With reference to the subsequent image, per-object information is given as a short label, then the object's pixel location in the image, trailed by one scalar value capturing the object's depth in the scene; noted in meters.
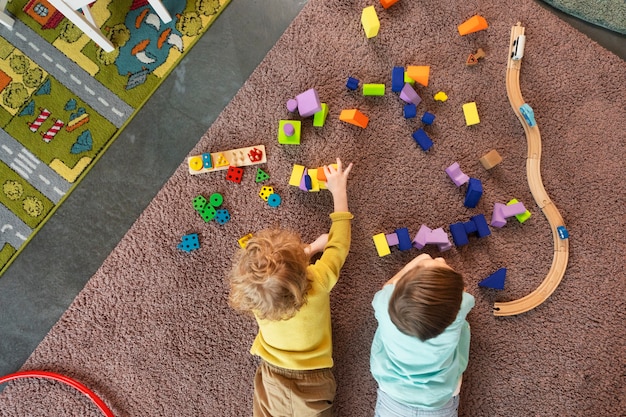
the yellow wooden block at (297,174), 1.15
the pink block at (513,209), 1.11
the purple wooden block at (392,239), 1.12
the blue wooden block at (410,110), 1.13
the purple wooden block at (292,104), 1.15
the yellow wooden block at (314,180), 1.13
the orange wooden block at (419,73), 1.15
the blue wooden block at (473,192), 1.10
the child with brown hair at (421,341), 0.86
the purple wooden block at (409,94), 1.13
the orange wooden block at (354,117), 1.13
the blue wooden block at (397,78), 1.14
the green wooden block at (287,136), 1.15
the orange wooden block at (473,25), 1.14
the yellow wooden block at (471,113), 1.15
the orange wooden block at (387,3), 1.17
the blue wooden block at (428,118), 1.13
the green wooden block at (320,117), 1.15
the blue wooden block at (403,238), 1.12
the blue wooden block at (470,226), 1.12
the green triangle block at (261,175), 1.17
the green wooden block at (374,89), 1.15
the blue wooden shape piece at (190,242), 1.17
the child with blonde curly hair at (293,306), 0.87
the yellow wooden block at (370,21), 1.14
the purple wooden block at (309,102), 1.12
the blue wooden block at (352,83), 1.14
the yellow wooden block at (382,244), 1.13
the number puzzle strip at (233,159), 1.17
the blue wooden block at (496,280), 1.11
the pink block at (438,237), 1.11
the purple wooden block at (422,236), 1.12
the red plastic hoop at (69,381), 1.15
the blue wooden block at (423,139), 1.14
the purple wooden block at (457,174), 1.12
